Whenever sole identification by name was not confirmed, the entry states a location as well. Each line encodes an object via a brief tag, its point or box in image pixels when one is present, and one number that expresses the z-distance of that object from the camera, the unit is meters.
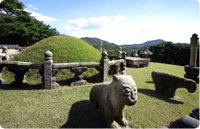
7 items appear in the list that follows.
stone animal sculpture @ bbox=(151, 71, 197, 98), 5.51
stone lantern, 18.98
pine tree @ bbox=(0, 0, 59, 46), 24.38
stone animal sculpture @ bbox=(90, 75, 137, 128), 2.71
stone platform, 14.87
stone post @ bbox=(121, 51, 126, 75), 10.55
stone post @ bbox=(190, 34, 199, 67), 9.61
